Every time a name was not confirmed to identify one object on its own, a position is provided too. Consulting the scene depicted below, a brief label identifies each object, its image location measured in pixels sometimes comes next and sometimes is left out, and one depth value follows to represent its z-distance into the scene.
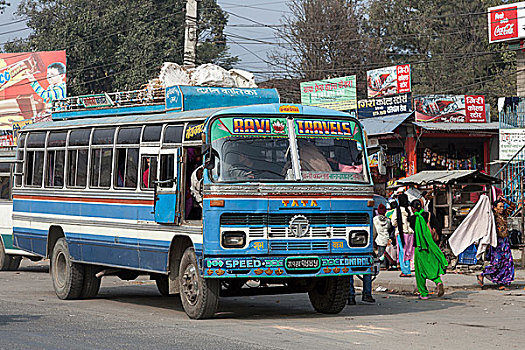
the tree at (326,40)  50.56
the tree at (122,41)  50.09
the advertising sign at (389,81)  31.78
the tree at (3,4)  60.07
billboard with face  47.16
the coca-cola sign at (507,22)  33.06
